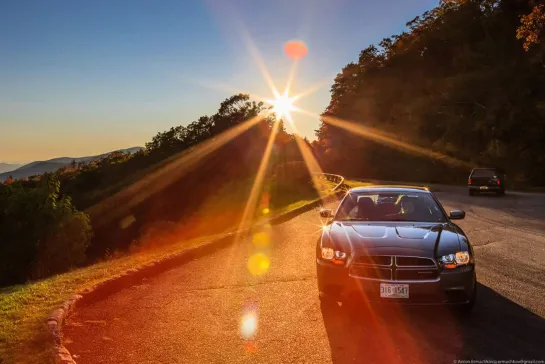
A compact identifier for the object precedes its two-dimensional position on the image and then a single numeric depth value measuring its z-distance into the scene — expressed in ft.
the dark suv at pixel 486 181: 95.66
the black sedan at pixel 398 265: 16.83
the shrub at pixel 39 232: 81.92
